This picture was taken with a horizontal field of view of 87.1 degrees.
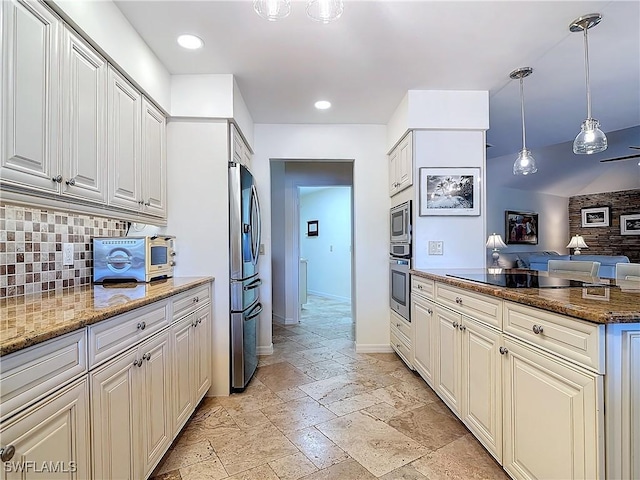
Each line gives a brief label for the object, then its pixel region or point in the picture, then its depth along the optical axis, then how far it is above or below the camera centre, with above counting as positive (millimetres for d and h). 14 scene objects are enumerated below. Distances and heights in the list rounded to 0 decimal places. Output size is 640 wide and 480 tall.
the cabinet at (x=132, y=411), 1148 -665
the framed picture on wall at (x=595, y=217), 8195 +615
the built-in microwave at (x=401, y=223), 2963 +182
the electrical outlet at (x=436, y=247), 2957 -43
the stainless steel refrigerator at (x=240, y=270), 2557 -213
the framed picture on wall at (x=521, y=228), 7789 +332
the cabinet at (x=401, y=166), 2969 +728
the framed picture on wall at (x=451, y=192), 2920 +436
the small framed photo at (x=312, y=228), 7652 +340
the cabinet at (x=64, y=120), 1247 +574
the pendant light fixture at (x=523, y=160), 2577 +664
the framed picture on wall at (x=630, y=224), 7664 +387
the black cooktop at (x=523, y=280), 1684 -219
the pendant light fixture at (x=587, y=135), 2004 +681
